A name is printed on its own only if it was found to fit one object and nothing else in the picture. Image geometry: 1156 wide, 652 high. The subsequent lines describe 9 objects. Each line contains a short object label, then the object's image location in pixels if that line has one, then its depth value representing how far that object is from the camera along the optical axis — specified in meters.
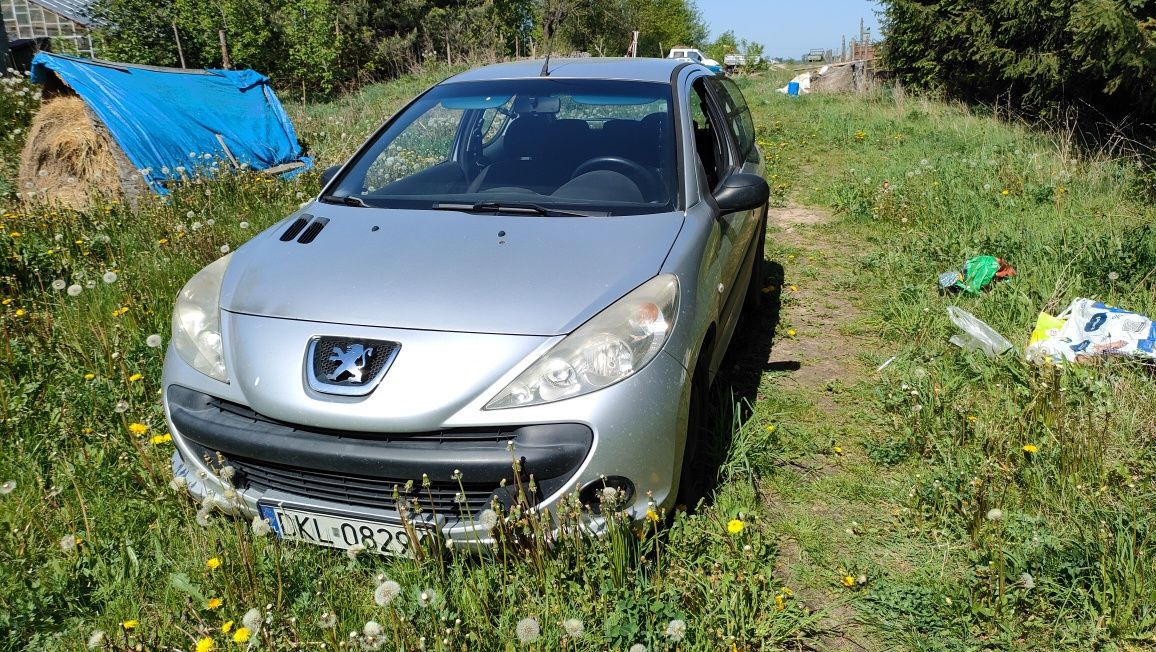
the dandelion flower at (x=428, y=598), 1.96
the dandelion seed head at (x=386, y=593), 1.86
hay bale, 7.75
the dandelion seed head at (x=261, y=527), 2.11
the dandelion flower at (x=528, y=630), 1.89
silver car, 2.13
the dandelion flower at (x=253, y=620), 1.93
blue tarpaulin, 7.39
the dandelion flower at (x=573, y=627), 1.89
